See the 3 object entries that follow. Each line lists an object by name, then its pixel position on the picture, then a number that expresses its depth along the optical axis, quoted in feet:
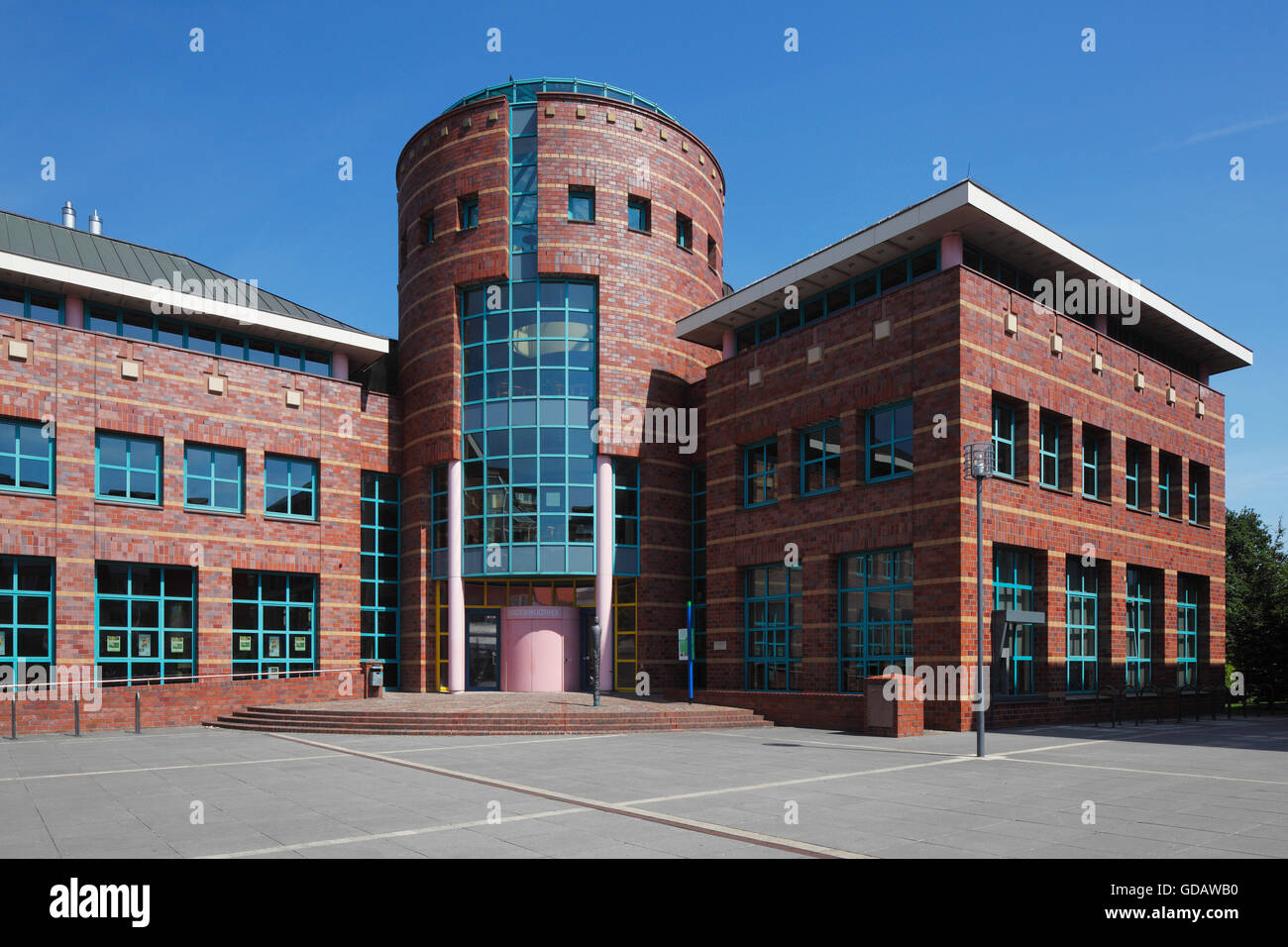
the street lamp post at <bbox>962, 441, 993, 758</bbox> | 54.95
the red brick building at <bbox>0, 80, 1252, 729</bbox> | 76.38
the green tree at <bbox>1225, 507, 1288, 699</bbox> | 105.50
